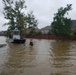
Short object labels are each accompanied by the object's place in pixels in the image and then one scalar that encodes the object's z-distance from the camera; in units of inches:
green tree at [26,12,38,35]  1020.5
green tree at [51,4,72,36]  840.4
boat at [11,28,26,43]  576.6
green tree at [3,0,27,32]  972.8
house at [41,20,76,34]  1353.1
